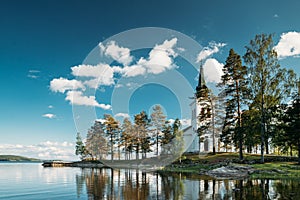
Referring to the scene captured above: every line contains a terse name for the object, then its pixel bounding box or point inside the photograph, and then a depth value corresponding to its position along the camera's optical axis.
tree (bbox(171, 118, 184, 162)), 46.03
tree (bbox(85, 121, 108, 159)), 64.69
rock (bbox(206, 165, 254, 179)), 25.05
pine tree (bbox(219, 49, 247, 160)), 36.28
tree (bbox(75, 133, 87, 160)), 82.12
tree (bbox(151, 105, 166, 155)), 55.09
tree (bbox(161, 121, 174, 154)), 51.66
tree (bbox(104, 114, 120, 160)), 62.97
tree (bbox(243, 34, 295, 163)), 31.86
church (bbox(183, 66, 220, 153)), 53.22
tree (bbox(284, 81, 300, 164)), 29.54
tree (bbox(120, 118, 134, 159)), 61.34
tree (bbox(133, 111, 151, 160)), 57.09
